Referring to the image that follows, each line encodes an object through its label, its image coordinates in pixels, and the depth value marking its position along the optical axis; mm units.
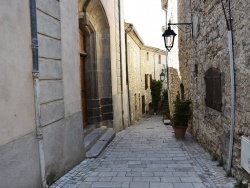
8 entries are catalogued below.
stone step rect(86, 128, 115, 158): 5691
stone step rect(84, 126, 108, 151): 6079
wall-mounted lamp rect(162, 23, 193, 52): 6875
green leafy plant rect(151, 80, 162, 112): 24203
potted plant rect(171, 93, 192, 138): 7387
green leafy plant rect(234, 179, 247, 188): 3461
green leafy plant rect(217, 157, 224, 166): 4586
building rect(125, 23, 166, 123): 15477
